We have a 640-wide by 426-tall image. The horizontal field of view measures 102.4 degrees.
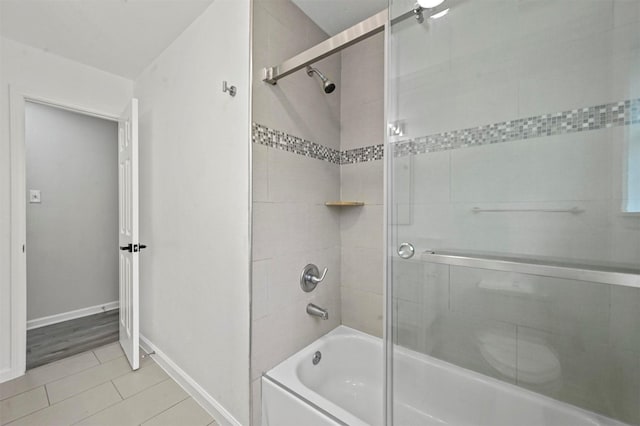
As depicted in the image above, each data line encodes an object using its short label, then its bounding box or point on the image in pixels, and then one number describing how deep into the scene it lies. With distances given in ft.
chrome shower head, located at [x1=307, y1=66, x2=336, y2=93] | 4.61
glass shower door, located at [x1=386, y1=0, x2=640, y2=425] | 2.97
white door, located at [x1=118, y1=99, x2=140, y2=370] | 6.06
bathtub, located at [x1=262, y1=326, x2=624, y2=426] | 3.34
